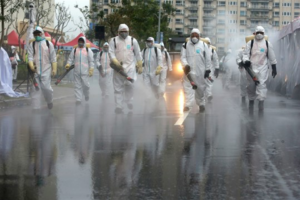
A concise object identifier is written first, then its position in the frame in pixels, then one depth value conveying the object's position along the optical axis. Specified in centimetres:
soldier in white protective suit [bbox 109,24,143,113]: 1529
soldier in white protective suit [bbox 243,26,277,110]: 1631
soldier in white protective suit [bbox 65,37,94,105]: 1909
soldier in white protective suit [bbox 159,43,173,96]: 2189
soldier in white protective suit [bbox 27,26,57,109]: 1582
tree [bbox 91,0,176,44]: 4875
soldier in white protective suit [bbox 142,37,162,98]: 2084
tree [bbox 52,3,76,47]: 4672
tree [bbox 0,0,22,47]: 2115
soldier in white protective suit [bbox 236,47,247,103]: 1997
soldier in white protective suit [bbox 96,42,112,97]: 2231
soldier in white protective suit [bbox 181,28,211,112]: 1552
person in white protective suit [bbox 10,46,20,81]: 2934
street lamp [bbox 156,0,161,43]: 5655
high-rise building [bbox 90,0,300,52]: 14325
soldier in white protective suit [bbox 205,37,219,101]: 1947
